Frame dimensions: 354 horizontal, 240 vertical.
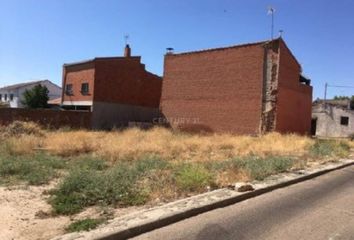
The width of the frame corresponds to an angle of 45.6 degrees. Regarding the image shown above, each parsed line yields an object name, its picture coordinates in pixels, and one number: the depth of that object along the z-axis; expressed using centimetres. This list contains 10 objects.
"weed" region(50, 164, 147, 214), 762
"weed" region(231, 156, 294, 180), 1190
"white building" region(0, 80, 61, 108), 6606
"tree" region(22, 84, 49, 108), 4966
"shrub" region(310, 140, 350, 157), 1951
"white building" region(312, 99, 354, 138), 4894
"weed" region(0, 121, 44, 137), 2281
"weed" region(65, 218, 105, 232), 608
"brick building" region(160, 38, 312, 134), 2995
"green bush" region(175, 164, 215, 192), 941
